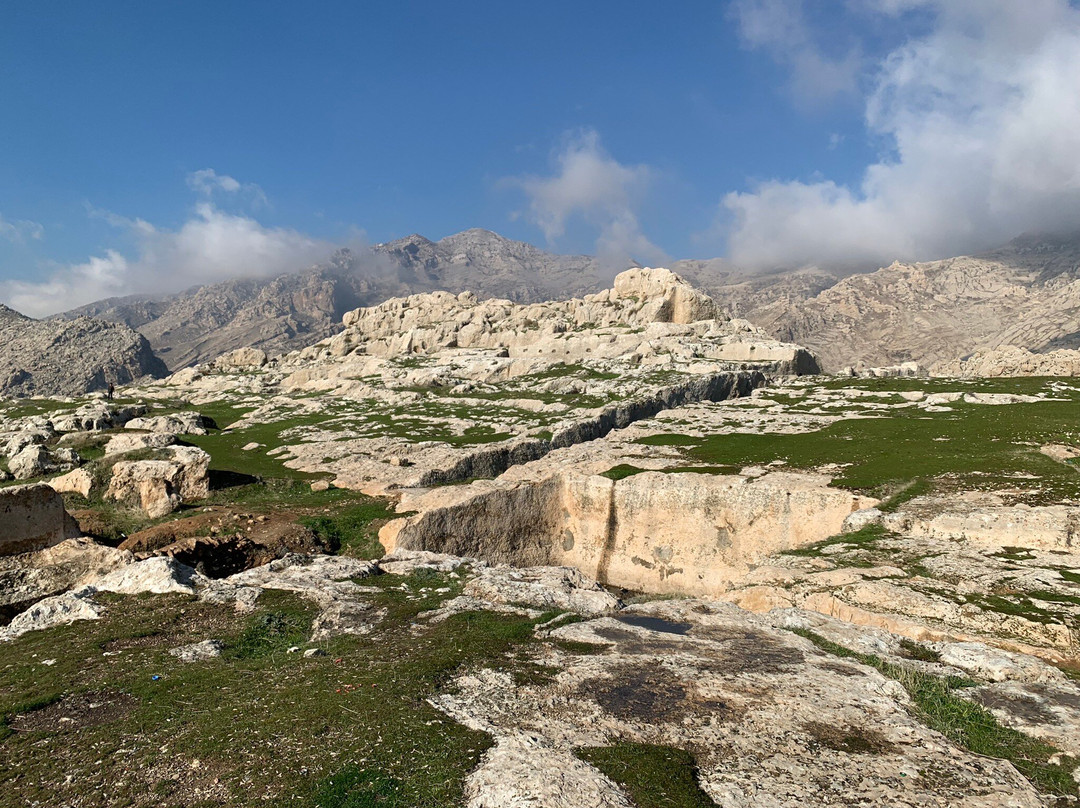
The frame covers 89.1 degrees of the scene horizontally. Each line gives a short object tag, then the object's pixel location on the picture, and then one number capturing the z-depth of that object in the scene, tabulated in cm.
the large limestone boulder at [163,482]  2875
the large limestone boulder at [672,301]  10156
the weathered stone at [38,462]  3231
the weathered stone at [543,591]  1642
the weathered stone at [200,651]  1197
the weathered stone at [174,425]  5072
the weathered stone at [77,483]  2906
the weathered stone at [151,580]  1595
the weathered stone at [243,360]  13712
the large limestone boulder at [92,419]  4919
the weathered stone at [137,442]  3959
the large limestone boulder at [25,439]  3834
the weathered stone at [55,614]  1341
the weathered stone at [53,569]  1662
